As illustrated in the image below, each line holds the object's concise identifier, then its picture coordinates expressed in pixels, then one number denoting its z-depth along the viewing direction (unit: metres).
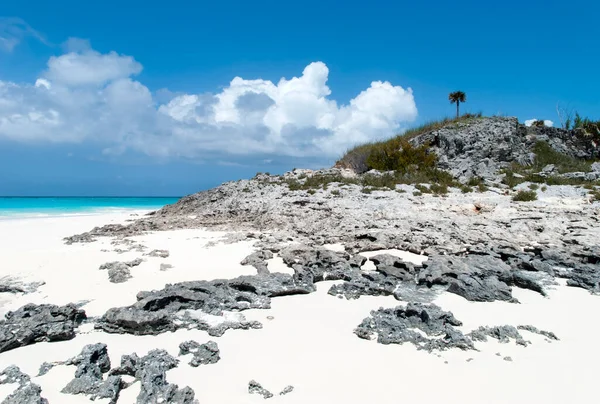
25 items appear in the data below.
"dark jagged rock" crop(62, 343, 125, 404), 3.89
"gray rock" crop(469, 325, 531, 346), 5.20
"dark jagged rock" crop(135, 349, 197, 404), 3.75
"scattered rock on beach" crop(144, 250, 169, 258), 10.32
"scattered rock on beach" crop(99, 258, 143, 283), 8.09
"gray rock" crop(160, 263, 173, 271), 9.11
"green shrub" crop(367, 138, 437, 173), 28.32
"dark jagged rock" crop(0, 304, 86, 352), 4.98
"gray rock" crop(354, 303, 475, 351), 5.05
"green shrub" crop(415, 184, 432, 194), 20.52
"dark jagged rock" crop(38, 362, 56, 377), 4.32
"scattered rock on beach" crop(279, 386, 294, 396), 3.98
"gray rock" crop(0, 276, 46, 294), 7.38
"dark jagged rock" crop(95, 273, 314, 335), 5.43
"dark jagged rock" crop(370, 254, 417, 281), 8.09
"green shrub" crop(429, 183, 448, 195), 20.47
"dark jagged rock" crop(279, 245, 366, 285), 8.06
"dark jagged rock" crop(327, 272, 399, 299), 7.21
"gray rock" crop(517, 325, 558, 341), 5.40
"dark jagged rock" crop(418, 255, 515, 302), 7.05
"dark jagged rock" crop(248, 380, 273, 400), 3.94
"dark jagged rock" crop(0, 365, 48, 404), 3.63
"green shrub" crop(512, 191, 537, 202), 18.97
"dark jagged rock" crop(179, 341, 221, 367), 4.59
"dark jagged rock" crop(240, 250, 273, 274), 8.91
